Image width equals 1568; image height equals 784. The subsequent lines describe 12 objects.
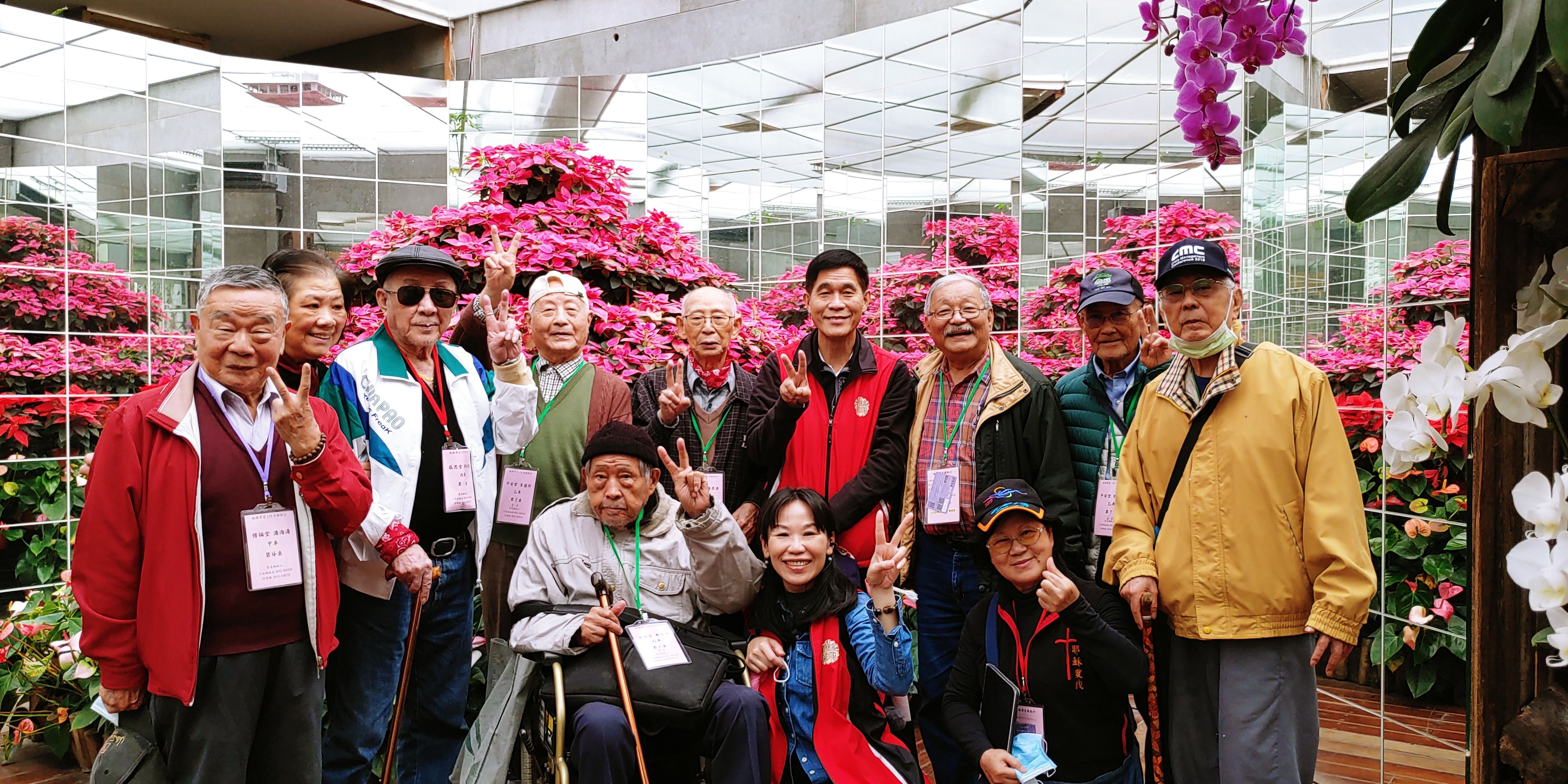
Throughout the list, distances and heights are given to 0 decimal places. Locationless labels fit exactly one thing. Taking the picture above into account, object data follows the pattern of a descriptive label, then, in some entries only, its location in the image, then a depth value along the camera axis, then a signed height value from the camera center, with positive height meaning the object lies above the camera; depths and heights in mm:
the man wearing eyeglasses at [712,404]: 3244 -84
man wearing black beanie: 2748 -501
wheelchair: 2637 -973
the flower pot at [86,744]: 3664 -1385
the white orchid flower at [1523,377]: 567 +3
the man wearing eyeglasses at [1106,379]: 2959 +4
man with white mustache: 2873 -240
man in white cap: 3242 -103
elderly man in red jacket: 2135 -397
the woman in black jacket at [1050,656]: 2400 -706
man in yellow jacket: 2205 -394
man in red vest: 3014 -110
